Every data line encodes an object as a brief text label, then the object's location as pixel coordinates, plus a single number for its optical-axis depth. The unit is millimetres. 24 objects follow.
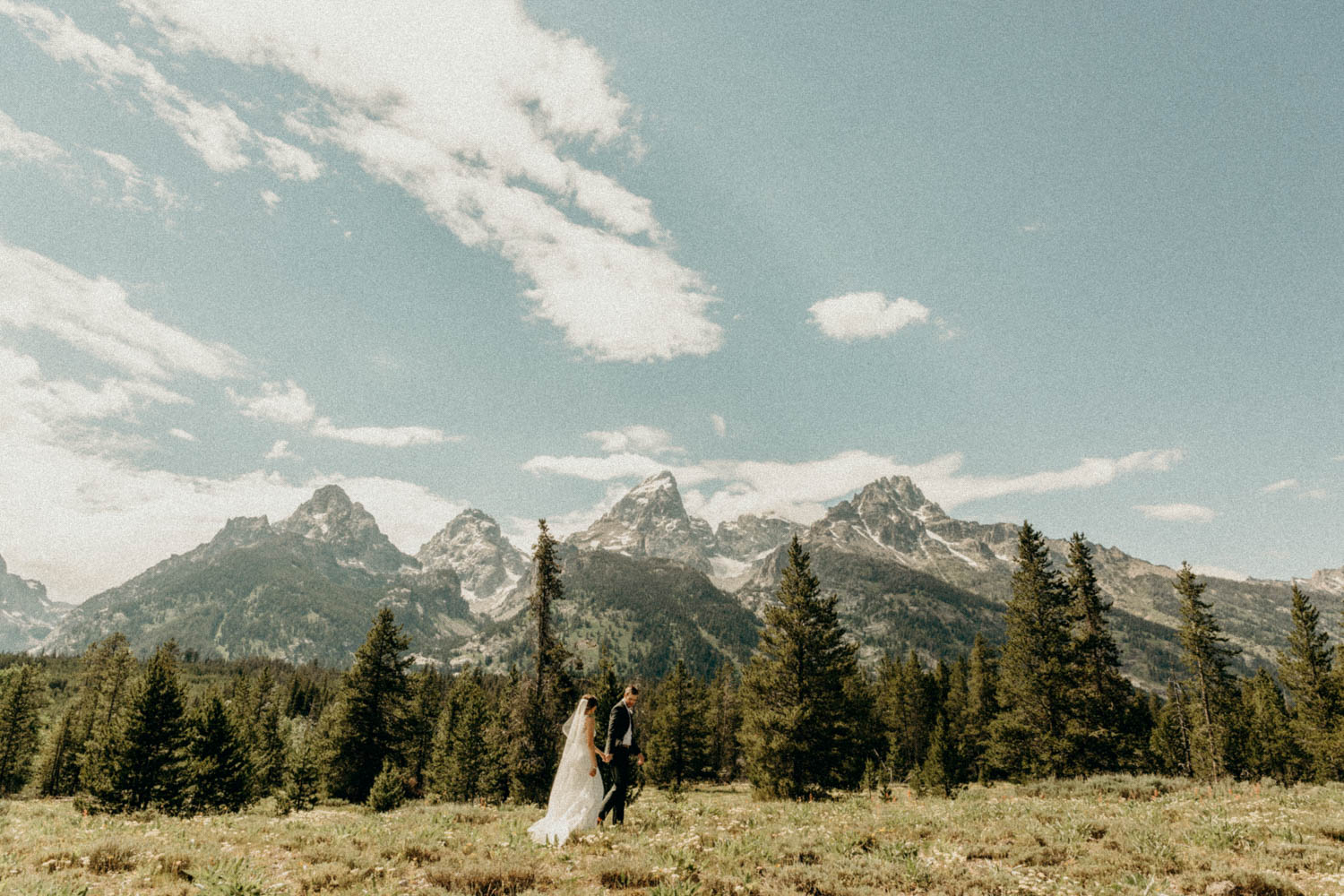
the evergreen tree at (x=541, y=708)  30250
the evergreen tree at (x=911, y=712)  69062
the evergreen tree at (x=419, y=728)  37062
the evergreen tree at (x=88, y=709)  52188
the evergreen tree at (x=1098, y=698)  30938
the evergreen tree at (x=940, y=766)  44156
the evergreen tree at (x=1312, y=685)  40156
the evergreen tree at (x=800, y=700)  29125
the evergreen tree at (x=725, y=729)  76000
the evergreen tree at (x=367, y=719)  35188
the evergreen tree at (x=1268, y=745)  51438
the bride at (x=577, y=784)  11484
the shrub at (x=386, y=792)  31188
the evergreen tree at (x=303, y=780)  35344
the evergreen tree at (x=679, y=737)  58906
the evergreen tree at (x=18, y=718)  52750
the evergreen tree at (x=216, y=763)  31422
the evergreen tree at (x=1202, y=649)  41094
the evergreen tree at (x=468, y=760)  42141
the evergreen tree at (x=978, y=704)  54156
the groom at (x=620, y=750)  11812
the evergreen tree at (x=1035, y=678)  32125
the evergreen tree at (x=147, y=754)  28625
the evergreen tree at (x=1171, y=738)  63656
